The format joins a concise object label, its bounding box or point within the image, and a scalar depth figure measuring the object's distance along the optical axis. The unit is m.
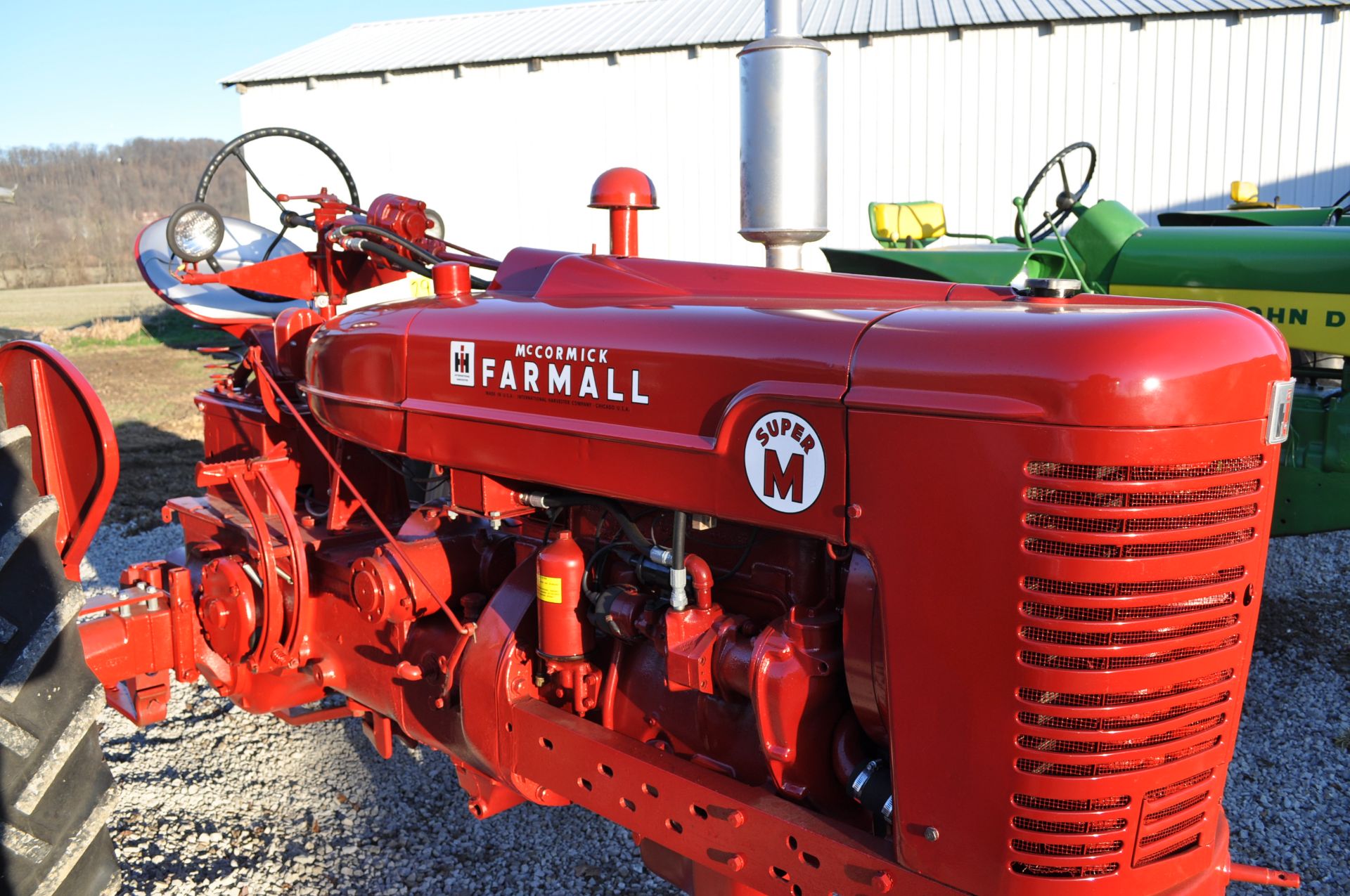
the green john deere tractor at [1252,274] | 3.85
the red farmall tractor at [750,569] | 1.39
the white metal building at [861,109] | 10.59
